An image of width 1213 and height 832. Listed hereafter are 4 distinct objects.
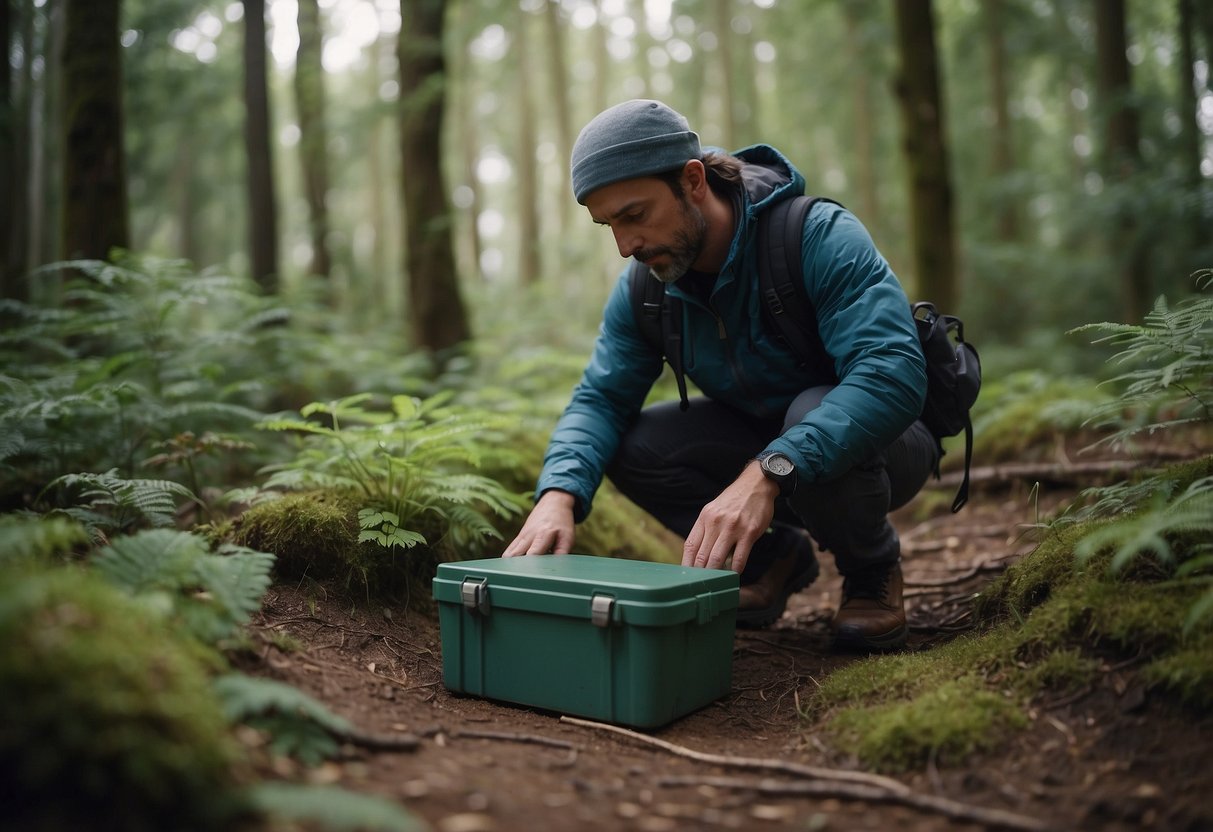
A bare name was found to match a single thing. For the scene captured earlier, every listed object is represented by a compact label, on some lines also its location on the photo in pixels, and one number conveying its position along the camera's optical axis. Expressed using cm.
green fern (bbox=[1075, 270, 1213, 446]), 269
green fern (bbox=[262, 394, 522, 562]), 328
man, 275
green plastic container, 236
